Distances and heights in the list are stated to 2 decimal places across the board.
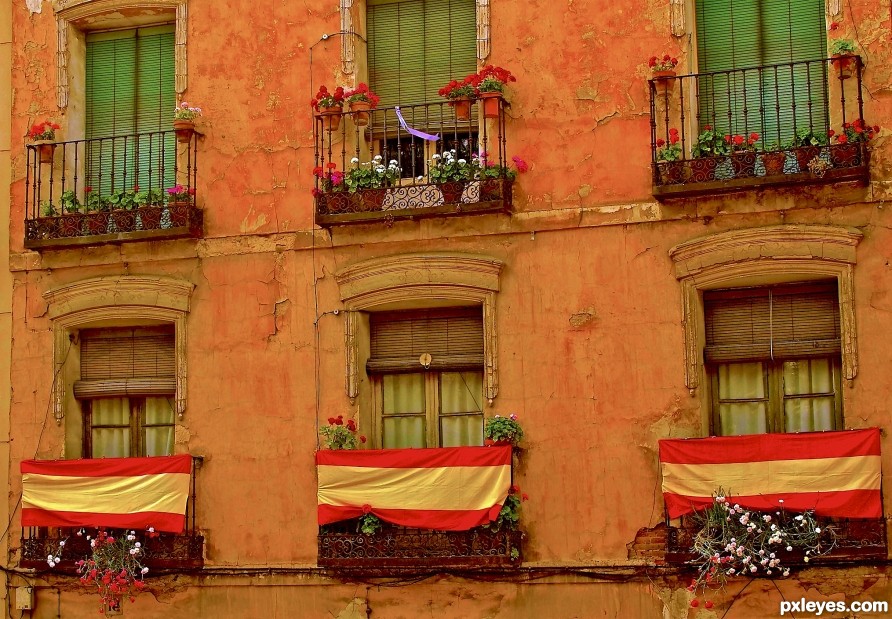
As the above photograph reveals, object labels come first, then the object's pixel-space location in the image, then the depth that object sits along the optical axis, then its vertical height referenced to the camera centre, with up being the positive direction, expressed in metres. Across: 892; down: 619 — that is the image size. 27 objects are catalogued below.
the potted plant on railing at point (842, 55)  12.90 +3.09
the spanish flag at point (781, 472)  12.30 -0.42
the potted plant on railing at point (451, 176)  13.93 +2.29
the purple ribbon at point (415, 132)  13.98 +2.70
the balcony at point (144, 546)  14.38 -1.12
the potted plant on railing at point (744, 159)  13.05 +2.25
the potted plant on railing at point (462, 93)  13.97 +3.05
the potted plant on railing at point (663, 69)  13.48 +3.13
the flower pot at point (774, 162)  12.97 +2.20
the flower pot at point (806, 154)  12.90 +2.26
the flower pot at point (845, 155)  12.74 +2.22
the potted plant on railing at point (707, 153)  13.18 +2.35
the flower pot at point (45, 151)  15.34 +2.83
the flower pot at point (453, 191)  13.92 +2.14
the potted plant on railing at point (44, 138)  15.31 +2.94
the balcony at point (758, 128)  12.88 +2.60
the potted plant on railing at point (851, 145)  12.73 +2.31
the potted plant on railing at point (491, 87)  13.84 +3.08
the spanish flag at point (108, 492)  14.34 -0.61
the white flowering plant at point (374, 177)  14.19 +2.33
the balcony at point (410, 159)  13.90 +2.53
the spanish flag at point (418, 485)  13.37 -0.54
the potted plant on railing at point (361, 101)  14.29 +3.06
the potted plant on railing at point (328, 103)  14.33 +3.05
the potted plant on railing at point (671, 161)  13.32 +2.30
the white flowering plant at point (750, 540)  12.44 -0.98
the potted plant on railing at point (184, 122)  14.90 +2.99
